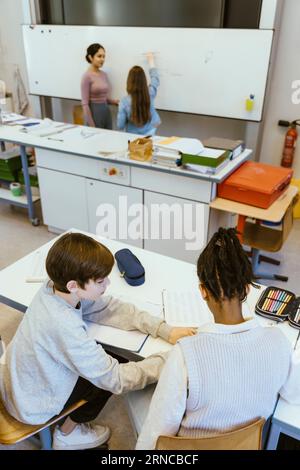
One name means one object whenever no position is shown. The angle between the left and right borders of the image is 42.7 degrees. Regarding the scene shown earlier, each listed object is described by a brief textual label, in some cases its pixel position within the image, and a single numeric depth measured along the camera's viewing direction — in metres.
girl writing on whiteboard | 3.08
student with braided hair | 0.86
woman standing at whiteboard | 3.75
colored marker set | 1.35
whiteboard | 3.34
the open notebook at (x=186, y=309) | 1.36
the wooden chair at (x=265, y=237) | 2.41
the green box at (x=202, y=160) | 2.37
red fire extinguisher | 3.55
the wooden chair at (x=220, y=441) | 0.88
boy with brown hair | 1.10
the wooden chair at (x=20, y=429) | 1.20
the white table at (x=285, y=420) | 1.02
